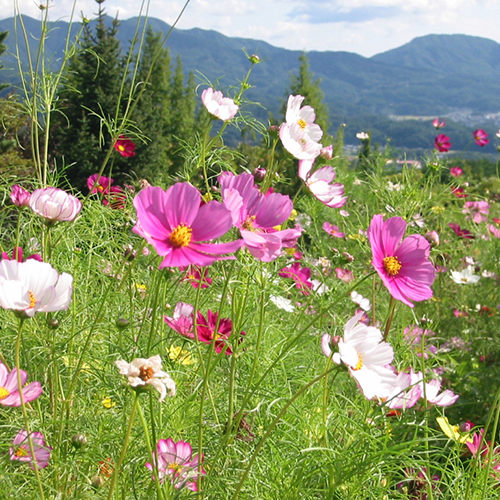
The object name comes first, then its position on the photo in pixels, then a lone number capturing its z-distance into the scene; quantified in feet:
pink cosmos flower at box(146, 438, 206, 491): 2.41
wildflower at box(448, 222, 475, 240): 9.52
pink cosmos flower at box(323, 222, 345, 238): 9.17
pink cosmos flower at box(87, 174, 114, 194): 5.54
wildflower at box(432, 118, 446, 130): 12.30
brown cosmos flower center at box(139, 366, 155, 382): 1.73
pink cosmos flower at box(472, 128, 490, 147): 12.74
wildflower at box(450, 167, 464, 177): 11.96
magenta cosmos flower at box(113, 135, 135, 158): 5.68
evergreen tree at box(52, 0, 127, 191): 27.09
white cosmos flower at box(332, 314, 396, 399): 2.11
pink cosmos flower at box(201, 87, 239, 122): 2.95
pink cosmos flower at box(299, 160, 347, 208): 2.81
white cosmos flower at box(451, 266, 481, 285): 8.67
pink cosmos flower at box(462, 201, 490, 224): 11.65
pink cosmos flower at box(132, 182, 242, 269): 1.83
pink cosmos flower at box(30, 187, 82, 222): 2.51
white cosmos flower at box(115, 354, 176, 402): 1.69
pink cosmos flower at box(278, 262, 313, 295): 4.60
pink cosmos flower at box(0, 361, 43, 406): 2.23
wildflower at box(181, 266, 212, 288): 3.86
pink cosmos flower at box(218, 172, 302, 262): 2.08
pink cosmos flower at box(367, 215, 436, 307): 2.29
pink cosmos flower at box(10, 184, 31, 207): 2.89
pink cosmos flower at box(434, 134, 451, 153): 9.30
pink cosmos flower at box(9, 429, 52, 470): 2.31
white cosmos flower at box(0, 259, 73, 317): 1.88
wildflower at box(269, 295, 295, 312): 3.68
